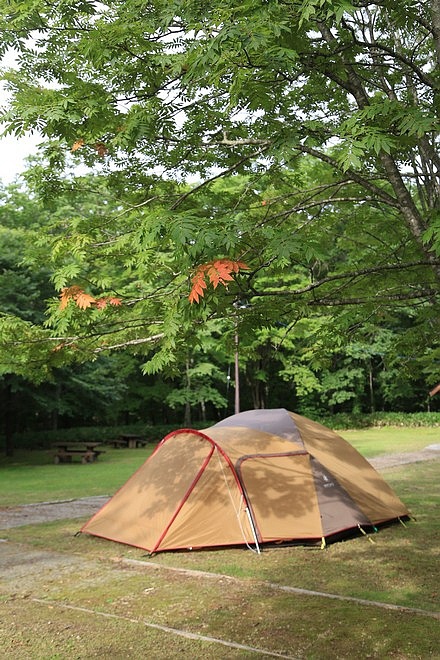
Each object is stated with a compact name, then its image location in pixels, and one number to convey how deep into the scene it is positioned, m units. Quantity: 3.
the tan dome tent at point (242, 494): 8.26
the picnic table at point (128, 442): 30.05
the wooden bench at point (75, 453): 23.23
